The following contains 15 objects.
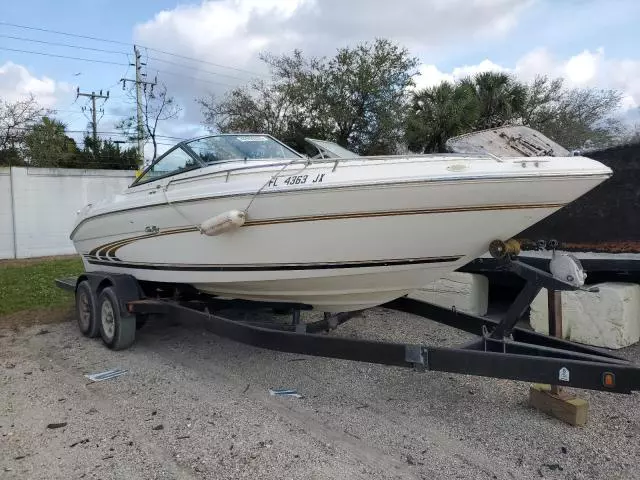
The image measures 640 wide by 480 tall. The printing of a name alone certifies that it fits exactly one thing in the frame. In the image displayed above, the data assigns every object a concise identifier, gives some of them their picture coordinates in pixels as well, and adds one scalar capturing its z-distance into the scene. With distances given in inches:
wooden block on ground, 136.6
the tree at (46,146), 845.2
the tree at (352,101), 782.5
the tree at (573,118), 872.3
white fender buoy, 158.6
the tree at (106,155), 959.6
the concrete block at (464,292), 247.8
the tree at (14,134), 826.2
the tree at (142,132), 989.8
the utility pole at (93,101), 1227.2
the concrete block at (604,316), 195.5
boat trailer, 122.6
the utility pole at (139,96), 988.6
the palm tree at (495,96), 736.3
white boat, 132.0
